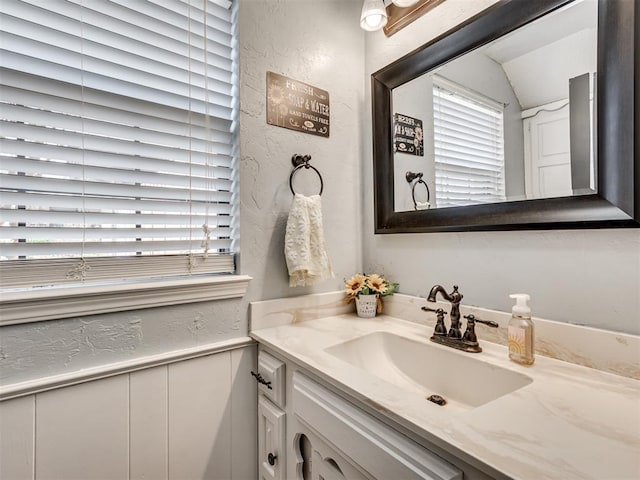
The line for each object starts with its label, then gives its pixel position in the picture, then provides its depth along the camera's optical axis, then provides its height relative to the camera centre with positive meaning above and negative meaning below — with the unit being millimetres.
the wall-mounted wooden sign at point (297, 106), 1131 +509
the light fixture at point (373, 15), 1144 +819
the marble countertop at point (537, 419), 433 -304
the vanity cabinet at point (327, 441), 540 -414
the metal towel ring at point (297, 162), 1168 +292
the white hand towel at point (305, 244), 1082 -9
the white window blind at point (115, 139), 771 +290
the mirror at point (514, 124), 707 +332
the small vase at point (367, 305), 1227 -248
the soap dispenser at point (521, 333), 759 -224
